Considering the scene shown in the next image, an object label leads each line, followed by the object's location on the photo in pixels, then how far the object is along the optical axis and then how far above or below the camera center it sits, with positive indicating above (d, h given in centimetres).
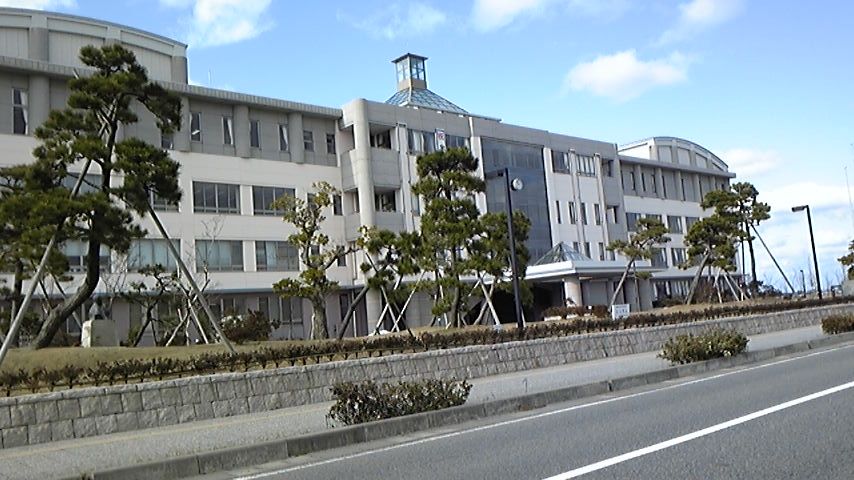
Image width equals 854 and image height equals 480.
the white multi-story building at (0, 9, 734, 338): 4066 +977
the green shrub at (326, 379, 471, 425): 1129 -105
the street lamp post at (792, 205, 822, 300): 4122 +271
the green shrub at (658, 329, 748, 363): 1781 -100
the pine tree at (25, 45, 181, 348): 1820 +456
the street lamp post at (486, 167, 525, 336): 2234 +188
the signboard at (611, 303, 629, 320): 2890 -8
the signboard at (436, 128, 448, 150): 5249 +1199
